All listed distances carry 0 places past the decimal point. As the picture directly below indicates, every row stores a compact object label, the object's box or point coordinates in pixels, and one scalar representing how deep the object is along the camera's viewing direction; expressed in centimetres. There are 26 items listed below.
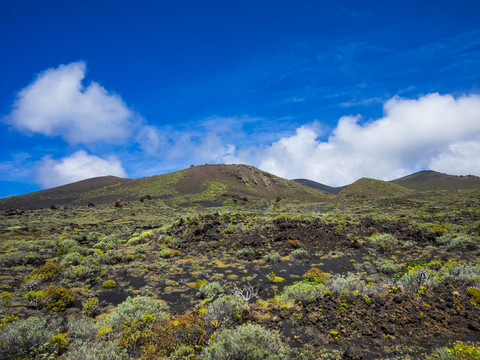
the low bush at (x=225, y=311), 538
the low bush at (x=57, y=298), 725
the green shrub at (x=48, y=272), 979
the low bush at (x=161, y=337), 454
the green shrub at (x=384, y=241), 1371
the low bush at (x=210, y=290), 847
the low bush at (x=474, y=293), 536
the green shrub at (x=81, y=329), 533
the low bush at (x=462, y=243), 1193
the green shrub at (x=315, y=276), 932
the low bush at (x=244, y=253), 1379
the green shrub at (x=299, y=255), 1295
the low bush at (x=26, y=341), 457
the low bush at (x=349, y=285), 712
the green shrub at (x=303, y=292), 669
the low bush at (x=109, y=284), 955
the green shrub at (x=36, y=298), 725
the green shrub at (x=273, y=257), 1259
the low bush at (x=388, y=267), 991
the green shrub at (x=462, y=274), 628
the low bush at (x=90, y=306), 734
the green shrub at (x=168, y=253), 1459
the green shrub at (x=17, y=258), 1211
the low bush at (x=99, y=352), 409
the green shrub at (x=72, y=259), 1252
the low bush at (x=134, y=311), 557
